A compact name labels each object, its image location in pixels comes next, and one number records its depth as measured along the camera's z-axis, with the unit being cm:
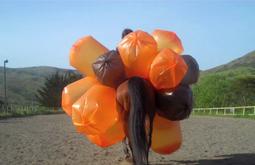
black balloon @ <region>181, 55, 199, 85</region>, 834
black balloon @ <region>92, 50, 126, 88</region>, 787
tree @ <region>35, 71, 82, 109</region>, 7456
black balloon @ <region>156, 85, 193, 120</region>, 795
